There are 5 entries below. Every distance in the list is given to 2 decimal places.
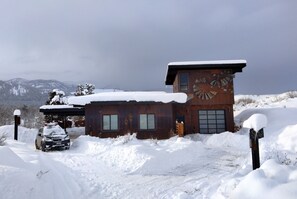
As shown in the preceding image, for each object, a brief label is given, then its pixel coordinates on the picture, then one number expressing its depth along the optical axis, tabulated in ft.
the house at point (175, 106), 60.71
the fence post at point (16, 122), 63.52
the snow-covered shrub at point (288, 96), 103.46
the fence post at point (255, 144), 19.63
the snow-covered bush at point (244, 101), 122.54
